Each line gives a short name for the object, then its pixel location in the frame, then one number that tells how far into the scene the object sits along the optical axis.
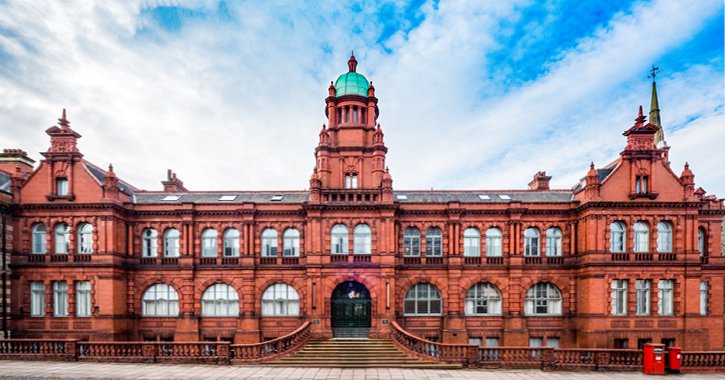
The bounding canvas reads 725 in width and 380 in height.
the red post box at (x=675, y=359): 20.50
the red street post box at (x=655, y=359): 20.28
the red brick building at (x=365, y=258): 26.38
